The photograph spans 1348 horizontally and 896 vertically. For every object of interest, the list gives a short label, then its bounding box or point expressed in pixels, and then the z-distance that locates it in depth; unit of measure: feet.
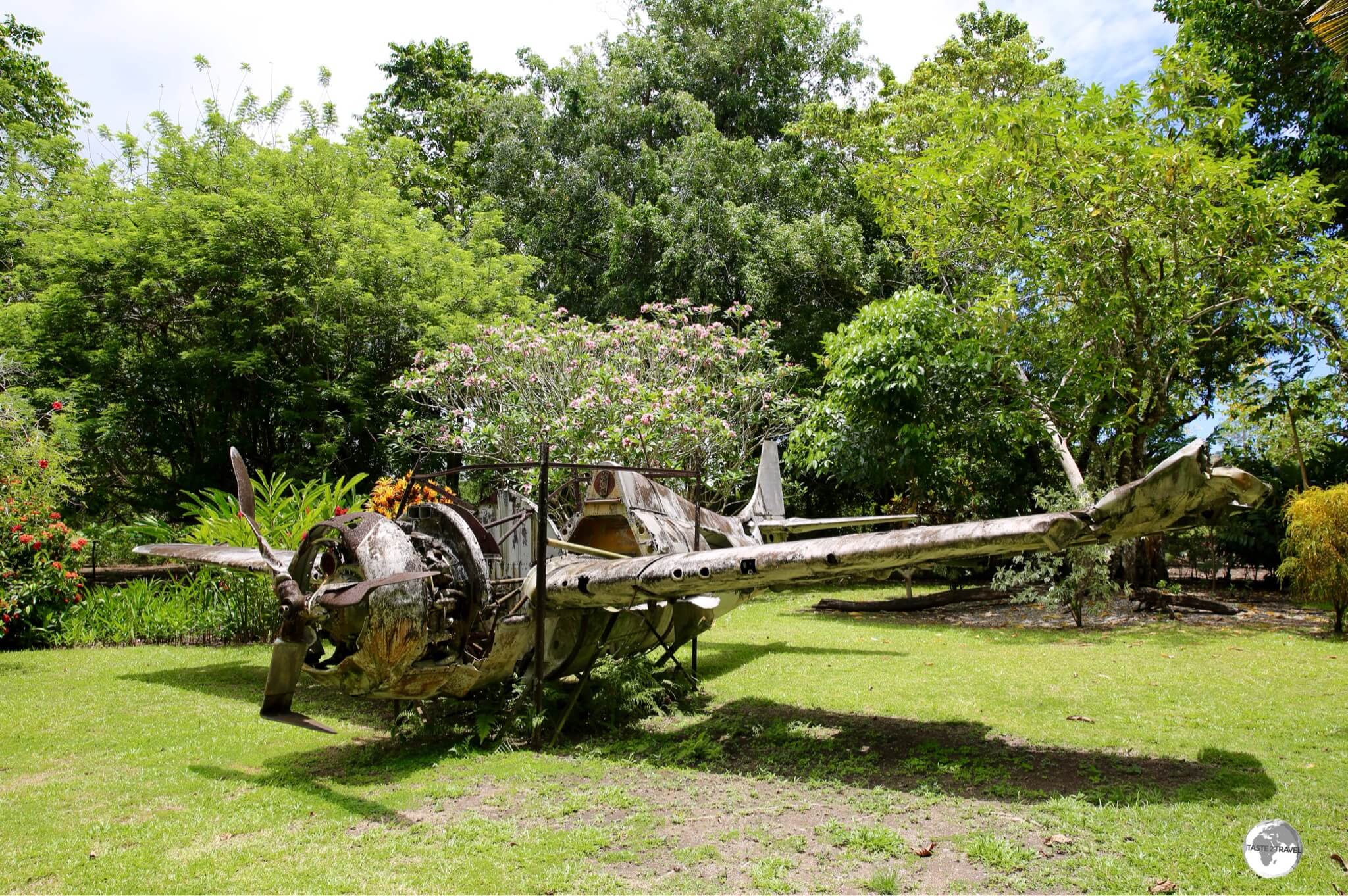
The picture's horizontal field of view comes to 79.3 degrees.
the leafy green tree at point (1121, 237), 37.70
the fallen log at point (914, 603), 49.29
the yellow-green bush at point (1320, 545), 32.12
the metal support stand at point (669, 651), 25.95
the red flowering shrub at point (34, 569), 33.55
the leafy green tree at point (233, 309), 49.29
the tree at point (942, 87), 62.39
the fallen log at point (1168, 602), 42.16
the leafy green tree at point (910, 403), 45.96
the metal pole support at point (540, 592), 20.16
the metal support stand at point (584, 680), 21.52
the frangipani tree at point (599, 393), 40.83
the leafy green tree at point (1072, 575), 37.42
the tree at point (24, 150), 52.03
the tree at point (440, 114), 81.76
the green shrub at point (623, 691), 23.07
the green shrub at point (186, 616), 37.91
